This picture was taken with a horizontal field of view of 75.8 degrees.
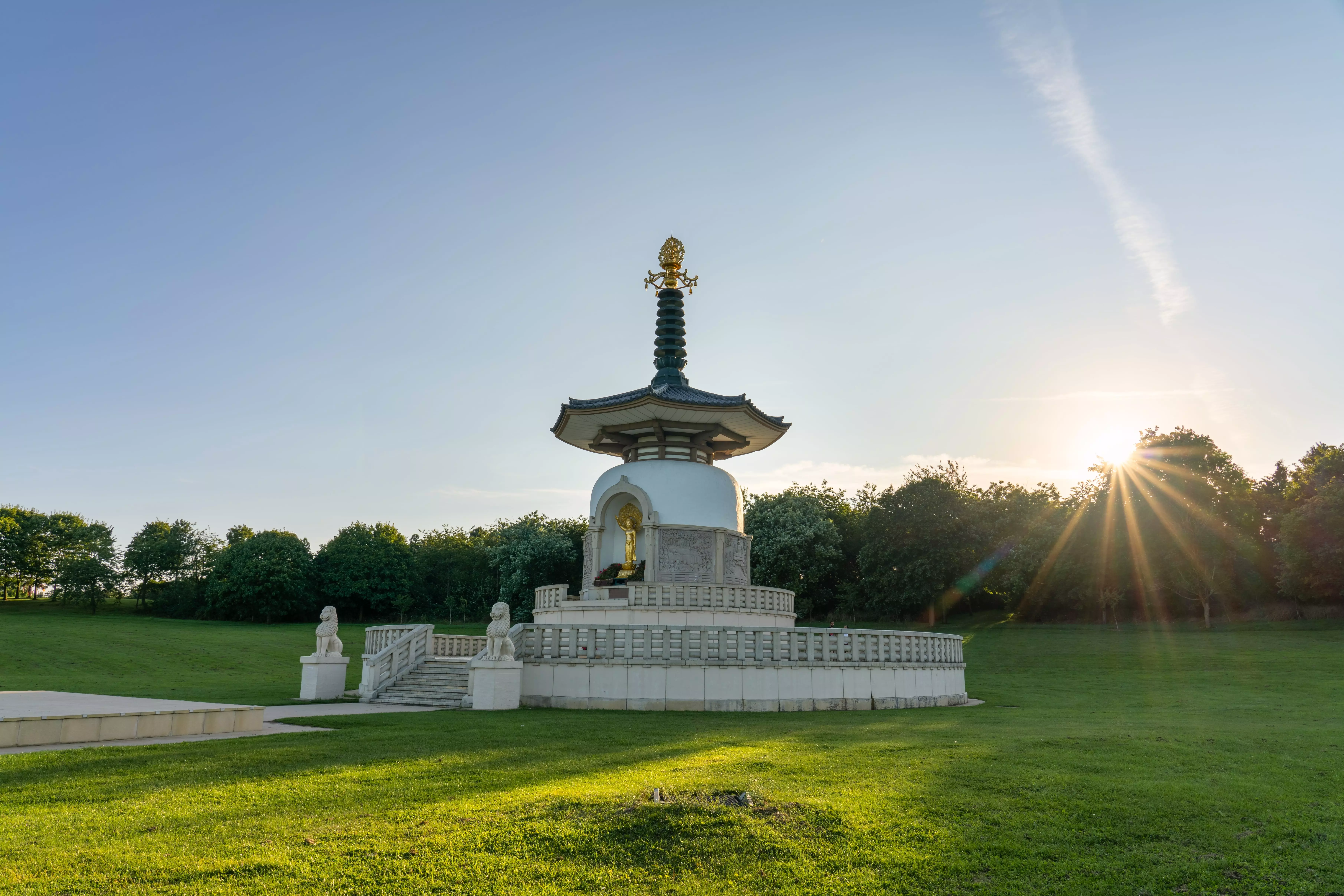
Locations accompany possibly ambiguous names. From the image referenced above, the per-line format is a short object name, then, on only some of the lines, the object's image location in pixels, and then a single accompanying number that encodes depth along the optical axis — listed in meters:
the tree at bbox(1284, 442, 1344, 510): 46.62
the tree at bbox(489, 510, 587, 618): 62.47
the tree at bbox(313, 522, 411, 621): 73.31
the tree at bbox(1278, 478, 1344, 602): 42.75
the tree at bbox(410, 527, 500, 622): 75.50
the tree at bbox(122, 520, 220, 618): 79.75
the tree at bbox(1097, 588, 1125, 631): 50.41
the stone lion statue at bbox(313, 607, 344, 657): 22.86
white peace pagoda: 20.55
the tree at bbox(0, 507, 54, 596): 77.38
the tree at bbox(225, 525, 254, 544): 85.94
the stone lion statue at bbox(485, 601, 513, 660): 20.28
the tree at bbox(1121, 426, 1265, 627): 48.03
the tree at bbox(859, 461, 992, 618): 57.91
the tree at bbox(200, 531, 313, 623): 68.88
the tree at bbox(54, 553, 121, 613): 74.31
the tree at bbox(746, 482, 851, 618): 61.25
